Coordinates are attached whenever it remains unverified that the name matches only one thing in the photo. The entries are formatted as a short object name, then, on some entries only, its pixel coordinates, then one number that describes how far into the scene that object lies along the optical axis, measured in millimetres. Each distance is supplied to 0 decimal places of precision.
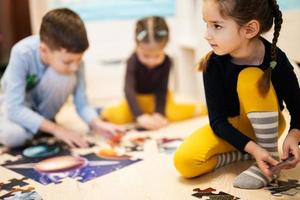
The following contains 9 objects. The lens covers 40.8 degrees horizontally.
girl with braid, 999
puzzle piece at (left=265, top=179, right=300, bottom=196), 1002
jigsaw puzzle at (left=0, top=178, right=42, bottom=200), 1010
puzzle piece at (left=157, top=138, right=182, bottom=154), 1366
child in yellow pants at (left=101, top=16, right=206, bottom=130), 1630
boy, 1298
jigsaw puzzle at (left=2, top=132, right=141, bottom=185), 1163
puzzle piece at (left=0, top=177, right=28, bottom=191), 1070
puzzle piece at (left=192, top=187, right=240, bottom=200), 985
